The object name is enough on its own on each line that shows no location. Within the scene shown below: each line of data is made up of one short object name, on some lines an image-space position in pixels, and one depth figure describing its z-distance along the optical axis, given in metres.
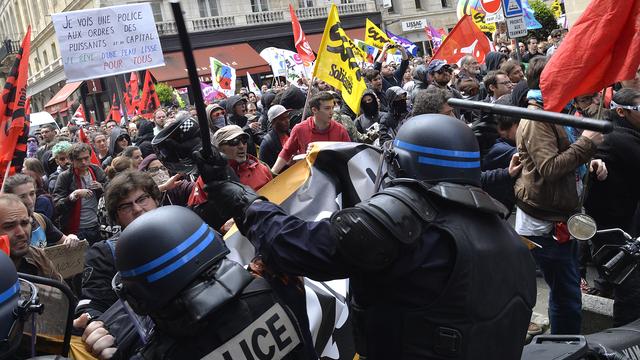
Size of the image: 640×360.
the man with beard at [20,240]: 3.20
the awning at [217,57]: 32.07
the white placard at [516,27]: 9.95
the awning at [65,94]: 34.88
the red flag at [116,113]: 17.86
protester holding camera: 10.02
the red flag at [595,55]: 3.24
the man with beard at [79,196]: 6.21
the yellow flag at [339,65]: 7.04
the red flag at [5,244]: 2.93
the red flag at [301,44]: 12.52
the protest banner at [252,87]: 16.92
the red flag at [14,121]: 4.36
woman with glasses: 4.71
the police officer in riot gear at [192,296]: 1.89
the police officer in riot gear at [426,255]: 1.99
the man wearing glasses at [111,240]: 2.96
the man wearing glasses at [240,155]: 4.59
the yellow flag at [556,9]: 22.29
